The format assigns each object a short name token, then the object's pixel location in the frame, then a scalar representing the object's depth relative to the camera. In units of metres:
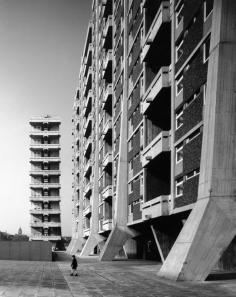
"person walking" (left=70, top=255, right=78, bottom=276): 31.66
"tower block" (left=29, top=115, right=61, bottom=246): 112.44
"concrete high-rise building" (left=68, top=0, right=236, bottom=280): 24.67
